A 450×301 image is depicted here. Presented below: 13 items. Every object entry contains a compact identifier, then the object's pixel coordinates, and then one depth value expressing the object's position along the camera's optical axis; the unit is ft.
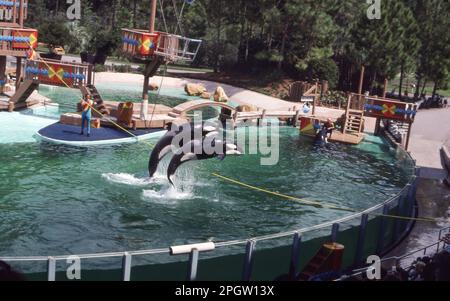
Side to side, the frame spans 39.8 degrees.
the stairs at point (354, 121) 110.32
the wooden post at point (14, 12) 106.73
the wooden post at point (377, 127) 114.42
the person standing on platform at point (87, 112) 86.58
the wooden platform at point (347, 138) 105.13
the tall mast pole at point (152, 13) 95.21
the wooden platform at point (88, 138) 85.05
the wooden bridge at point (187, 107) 101.30
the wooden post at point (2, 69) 105.60
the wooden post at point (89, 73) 97.80
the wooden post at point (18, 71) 105.50
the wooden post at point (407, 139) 99.93
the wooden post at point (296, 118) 119.88
